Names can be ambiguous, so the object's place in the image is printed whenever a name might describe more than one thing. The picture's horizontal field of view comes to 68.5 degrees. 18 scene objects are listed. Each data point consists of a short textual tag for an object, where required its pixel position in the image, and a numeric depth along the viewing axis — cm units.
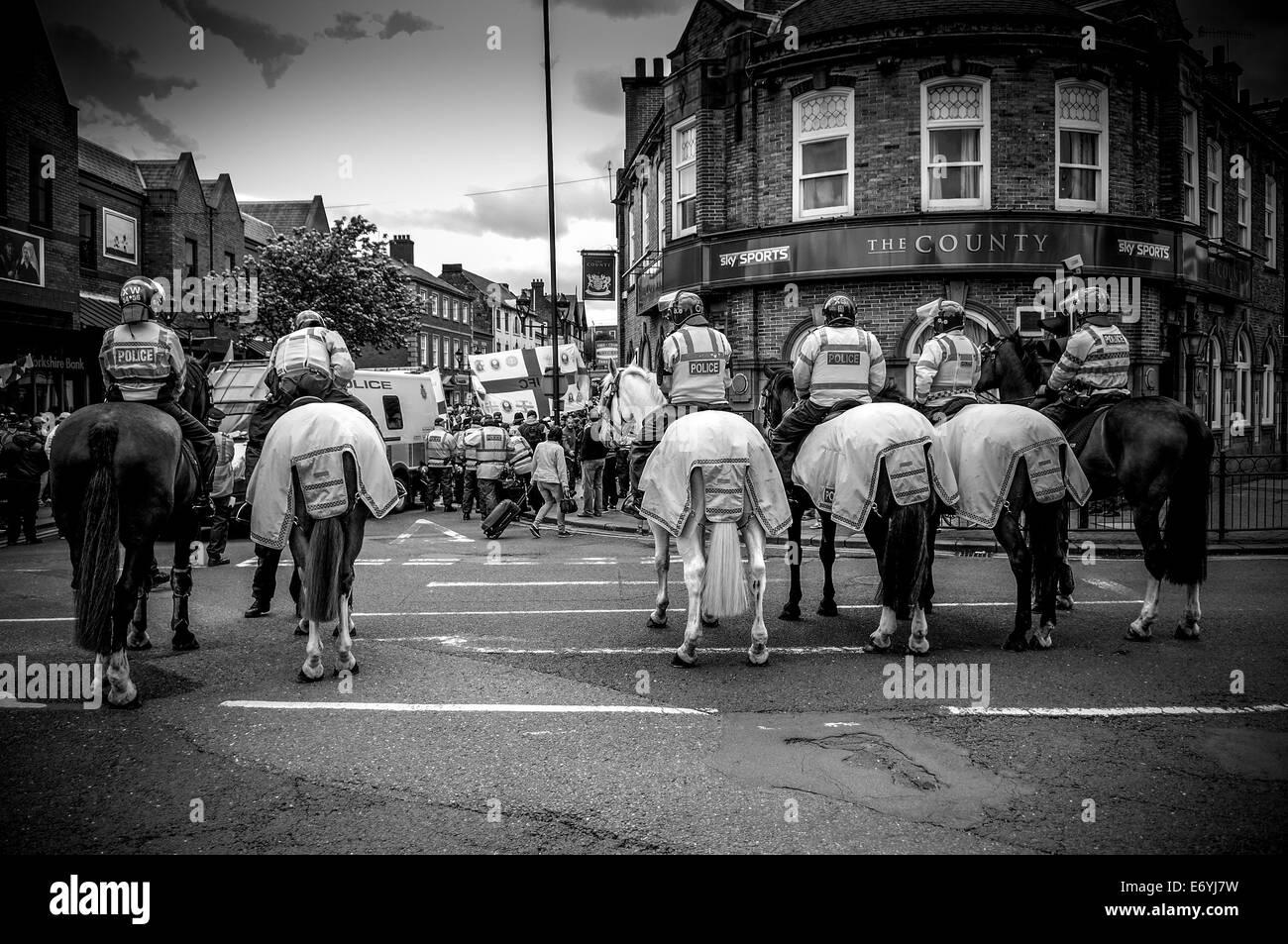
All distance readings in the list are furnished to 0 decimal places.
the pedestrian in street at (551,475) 1598
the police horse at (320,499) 595
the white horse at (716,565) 619
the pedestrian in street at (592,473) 1825
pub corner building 1797
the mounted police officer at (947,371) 784
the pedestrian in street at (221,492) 1080
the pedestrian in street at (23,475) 1475
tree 3381
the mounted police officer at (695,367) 718
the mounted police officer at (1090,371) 768
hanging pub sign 3011
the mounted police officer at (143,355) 609
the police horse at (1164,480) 703
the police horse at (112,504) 537
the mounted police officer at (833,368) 711
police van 1762
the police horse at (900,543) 638
